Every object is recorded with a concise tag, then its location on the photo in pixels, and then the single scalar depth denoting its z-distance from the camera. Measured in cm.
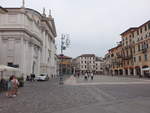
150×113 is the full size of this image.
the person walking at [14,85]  984
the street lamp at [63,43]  2184
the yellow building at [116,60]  5713
